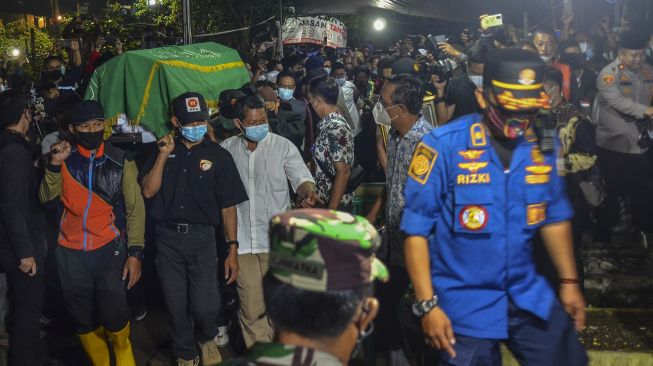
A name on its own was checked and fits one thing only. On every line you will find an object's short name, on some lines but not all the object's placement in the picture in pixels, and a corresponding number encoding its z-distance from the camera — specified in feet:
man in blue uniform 11.76
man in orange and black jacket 17.34
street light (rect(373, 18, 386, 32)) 96.53
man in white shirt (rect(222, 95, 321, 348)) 18.90
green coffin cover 27.25
